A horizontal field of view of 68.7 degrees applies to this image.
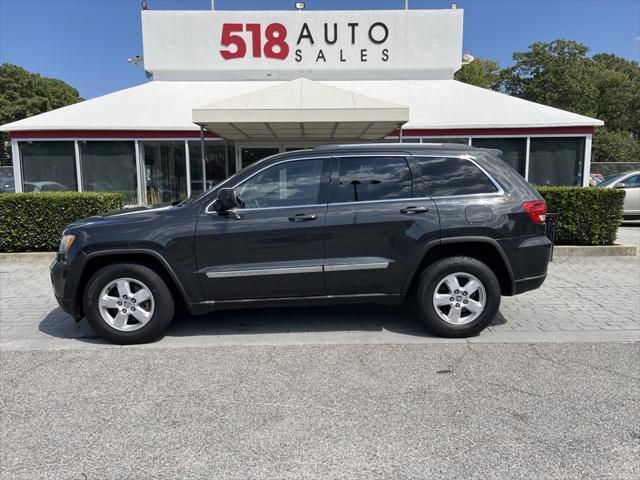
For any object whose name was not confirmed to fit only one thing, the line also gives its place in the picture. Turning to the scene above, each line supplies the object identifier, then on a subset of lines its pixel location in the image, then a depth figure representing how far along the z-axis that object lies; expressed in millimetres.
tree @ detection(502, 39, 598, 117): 40656
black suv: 4480
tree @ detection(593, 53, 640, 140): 46438
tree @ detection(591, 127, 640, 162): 37938
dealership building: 12477
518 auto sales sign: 14125
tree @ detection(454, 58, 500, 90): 44719
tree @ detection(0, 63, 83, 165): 41250
